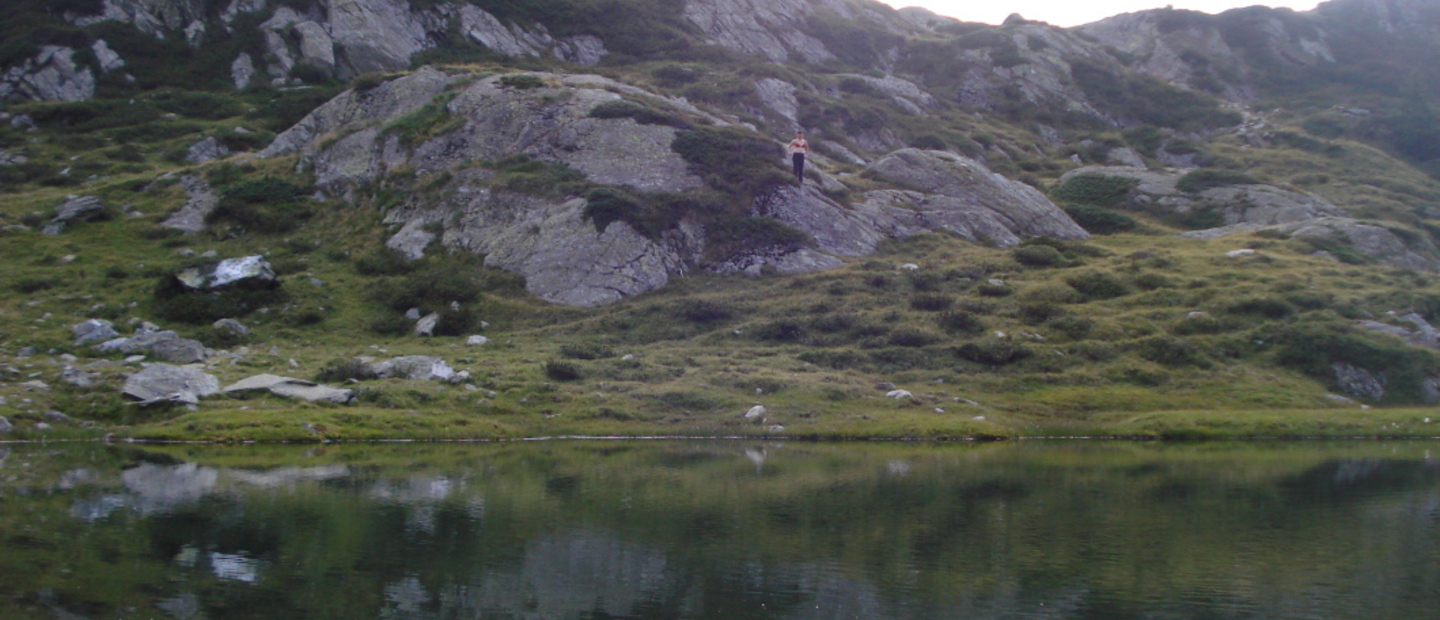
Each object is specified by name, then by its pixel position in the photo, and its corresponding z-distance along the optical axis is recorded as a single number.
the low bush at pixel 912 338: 50.44
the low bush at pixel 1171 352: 47.97
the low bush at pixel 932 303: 54.56
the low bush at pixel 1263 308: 51.84
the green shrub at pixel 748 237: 61.34
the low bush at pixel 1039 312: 52.62
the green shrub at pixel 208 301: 46.28
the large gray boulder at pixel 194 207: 58.84
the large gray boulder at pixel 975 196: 71.38
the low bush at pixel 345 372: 40.97
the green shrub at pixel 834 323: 52.31
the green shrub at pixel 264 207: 59.66
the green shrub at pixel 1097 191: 84.70
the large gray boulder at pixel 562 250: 56.06
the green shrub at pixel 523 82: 71.73
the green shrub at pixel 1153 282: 57.50
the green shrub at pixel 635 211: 58.72
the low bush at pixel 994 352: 47.94
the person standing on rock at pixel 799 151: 64.38
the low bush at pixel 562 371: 43.91
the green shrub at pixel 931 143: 93.38
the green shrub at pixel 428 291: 51.84
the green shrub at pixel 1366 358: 46.41
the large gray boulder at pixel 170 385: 36.41
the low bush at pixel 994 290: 56.22
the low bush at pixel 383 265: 56.22
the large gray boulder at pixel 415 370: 41.84
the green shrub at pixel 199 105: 78.56
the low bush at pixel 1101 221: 77.56
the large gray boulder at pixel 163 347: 40.81
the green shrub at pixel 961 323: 51.44
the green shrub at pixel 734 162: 64.94
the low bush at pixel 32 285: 47.53
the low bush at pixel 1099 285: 56.91
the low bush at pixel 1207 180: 85.00
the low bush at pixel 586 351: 47.09
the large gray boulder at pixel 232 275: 48.78
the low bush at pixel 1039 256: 62.25
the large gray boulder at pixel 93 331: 41.93
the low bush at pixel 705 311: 53.44
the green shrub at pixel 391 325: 49.22
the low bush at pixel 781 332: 51.34
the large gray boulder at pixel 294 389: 38.28
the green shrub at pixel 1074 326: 50.59
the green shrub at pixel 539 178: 61.59
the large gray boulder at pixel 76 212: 56.31
